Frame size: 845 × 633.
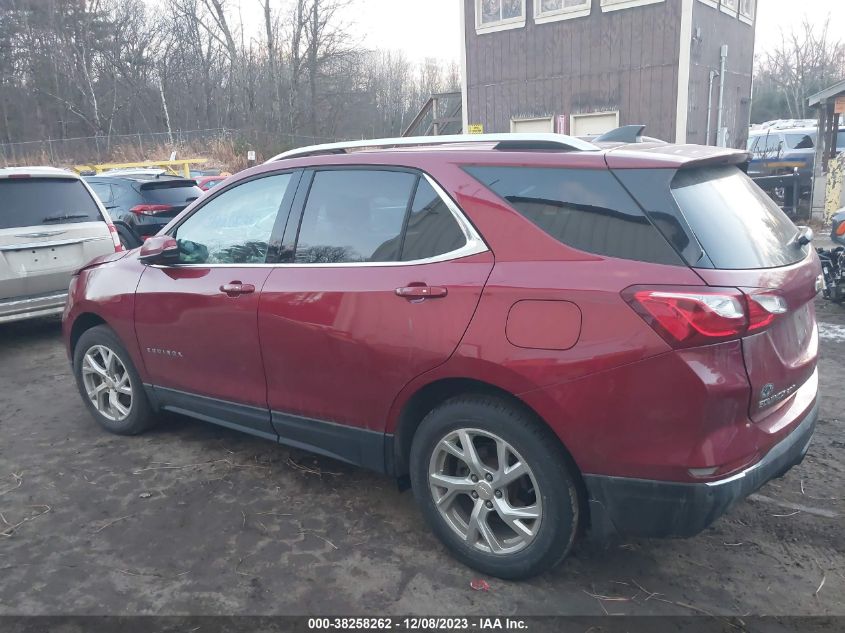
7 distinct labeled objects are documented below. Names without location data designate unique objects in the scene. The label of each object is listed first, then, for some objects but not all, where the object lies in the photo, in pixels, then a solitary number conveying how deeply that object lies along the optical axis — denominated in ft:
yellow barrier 72.38
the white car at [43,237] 21.38
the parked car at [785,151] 52.60
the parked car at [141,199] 32.19
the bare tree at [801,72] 135.95
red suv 7.92
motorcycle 22.24
